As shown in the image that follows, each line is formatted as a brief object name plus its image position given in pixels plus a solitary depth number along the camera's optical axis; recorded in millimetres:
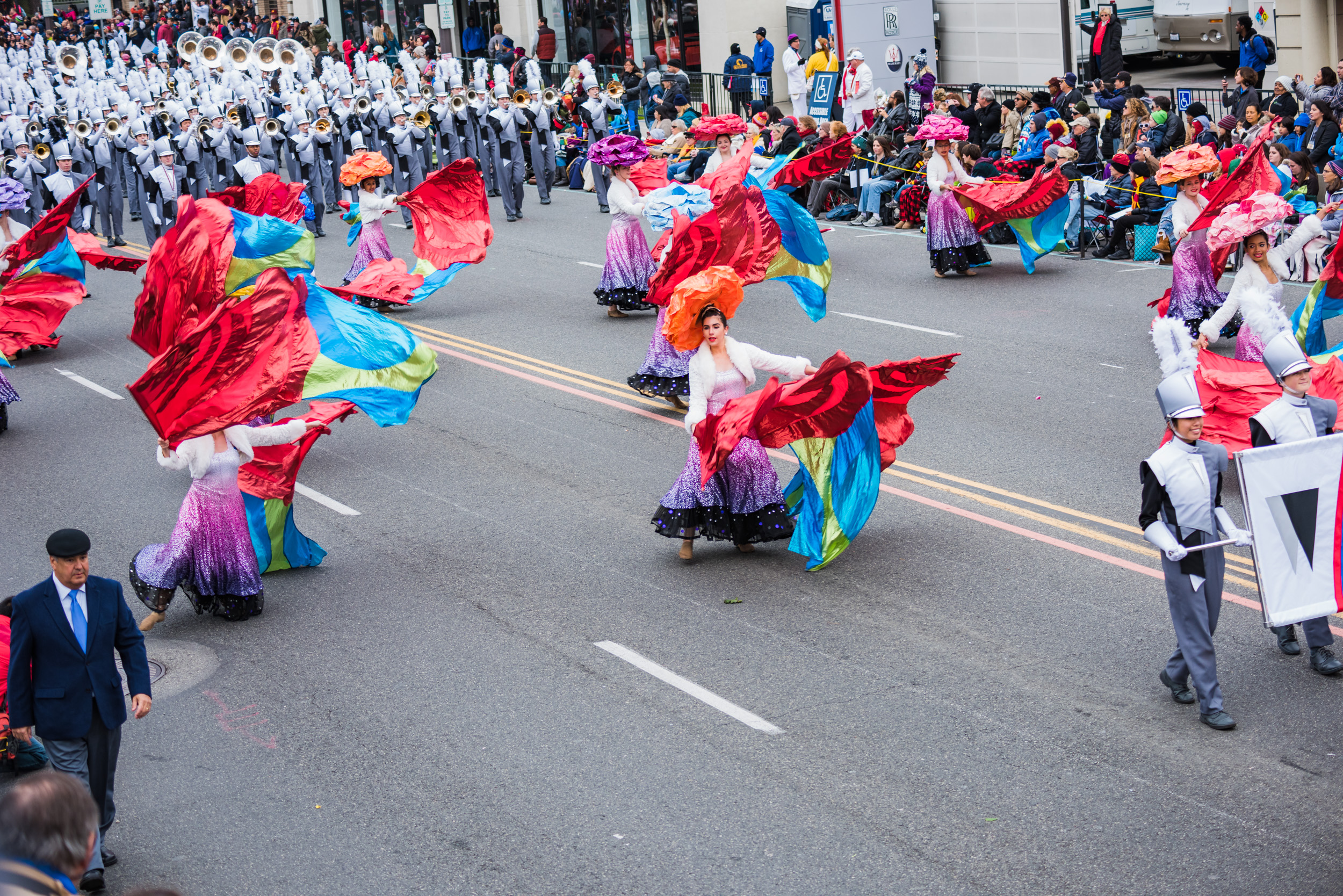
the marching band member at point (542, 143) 27016
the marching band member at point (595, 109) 28344
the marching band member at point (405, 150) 27047
